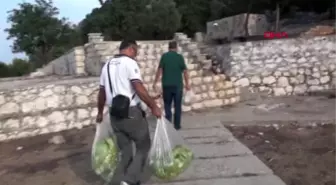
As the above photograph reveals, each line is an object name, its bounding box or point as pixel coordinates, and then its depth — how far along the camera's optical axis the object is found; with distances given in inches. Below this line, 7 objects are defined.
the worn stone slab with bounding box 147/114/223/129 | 304.7
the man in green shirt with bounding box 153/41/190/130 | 275.0
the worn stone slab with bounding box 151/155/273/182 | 184.4
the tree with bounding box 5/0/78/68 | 1048.8
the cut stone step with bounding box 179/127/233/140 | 265.1
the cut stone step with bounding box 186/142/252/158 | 217.5
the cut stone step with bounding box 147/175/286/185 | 171.1
